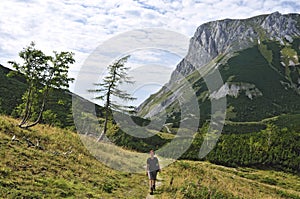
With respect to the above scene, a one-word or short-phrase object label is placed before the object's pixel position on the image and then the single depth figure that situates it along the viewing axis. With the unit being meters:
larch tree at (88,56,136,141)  41.50
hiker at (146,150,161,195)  16.66
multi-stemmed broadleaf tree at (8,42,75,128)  23.17
